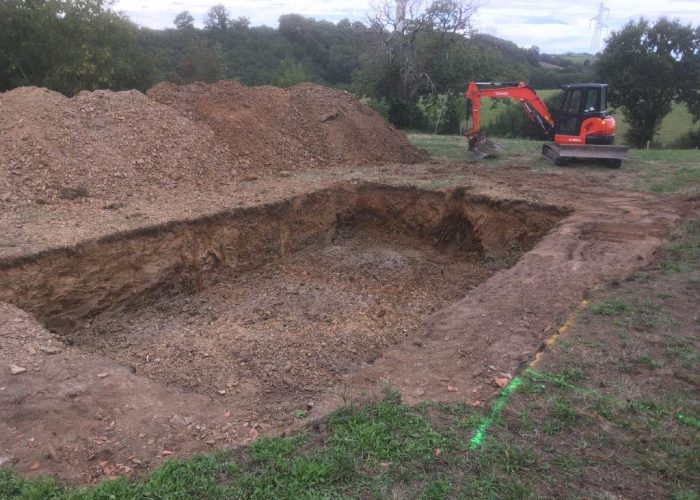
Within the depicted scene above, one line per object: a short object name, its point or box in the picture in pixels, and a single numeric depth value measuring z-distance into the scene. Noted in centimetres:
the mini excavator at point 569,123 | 1236
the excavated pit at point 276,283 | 604
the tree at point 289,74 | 2853
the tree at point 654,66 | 2641
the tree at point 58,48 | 1802
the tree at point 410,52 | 2402
